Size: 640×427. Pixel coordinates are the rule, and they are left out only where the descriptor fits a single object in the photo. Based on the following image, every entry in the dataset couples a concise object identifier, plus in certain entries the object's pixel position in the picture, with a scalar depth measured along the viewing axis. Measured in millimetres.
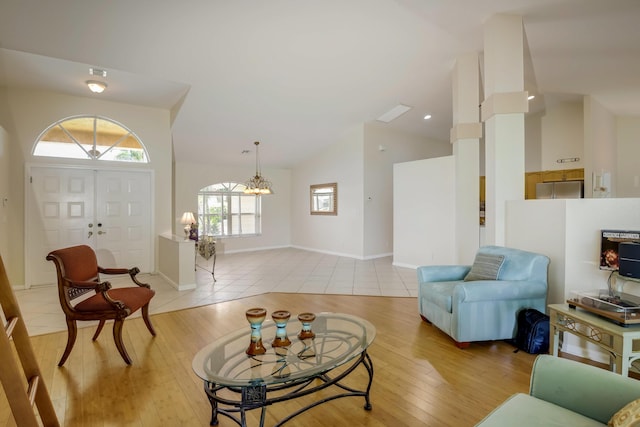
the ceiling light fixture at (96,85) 4605
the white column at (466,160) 4742
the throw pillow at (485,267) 2982
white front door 5082
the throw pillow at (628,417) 981
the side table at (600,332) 1915
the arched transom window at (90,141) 5205
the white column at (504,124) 3533
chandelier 6856
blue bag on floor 2656
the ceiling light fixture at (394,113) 6475
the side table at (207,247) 5512
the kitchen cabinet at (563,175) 6305
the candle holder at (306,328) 2123
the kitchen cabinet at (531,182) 6977
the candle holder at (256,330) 1892
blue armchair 2752
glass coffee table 1602
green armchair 1208
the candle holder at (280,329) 1992
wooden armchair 2592
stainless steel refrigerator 6188
